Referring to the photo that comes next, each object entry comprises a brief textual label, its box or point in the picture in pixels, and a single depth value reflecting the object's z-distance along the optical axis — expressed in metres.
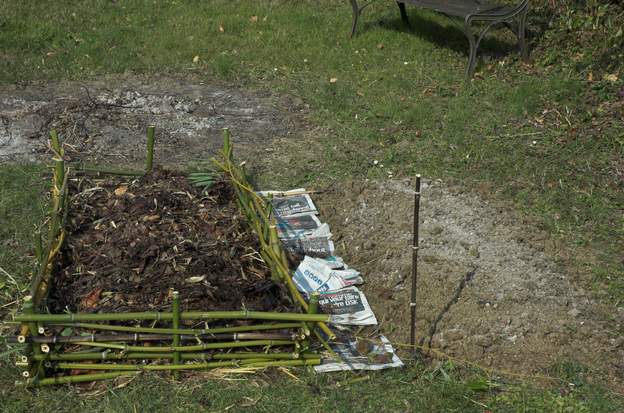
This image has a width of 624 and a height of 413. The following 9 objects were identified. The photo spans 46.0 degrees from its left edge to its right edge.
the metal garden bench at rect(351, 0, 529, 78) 6.75
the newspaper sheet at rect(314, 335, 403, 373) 3.45
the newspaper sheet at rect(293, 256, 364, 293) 4.04
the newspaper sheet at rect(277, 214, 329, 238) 4.60
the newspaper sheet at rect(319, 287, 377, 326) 3.81
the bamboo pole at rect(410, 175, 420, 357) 3.38
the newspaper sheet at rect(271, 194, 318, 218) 4.83
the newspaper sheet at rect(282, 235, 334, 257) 4.40
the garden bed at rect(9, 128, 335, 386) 3.19
